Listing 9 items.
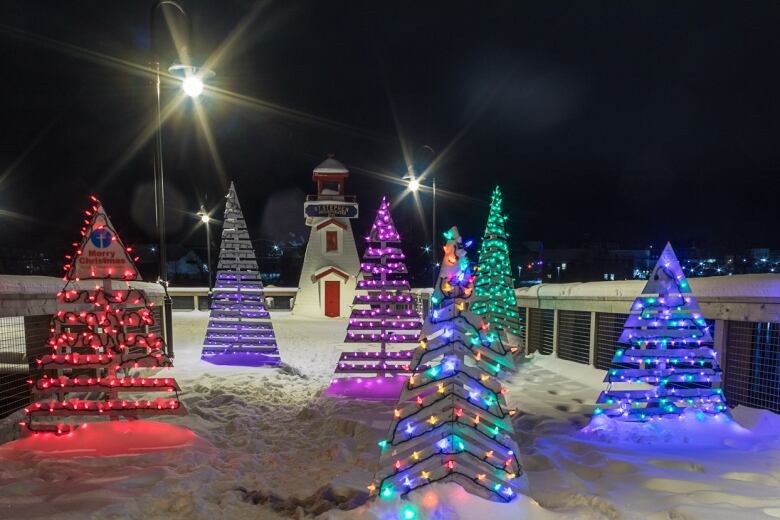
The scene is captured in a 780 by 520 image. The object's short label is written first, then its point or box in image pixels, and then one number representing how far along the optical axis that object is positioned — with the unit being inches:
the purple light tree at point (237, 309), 481.7
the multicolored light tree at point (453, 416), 161.2
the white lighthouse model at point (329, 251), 1062.4
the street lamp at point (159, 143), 352.2
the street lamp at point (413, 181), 643.7
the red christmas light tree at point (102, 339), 254.4
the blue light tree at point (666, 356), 259.6
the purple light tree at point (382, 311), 385.7
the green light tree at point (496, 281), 509.7
